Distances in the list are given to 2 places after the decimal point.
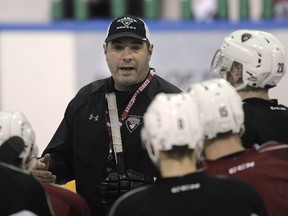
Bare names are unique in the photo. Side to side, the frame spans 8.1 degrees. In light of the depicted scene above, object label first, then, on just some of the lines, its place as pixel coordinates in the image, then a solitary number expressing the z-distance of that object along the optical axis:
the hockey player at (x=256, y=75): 8.24
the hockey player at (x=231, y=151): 7.16
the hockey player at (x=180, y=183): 6.68
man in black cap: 9.20
